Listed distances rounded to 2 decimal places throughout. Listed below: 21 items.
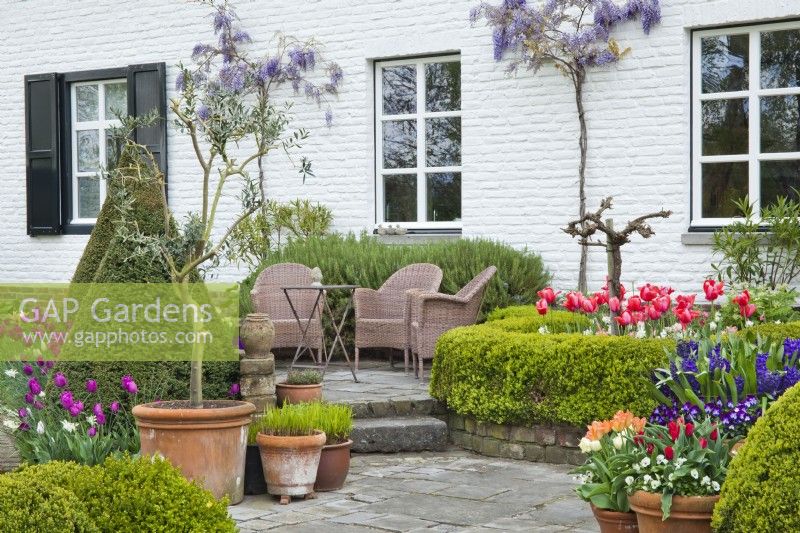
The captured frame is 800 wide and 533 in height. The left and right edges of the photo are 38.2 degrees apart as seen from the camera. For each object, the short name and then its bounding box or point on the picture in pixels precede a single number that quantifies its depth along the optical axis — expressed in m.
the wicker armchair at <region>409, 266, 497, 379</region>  8.16
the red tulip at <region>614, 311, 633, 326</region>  6.54
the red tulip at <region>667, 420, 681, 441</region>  4.32
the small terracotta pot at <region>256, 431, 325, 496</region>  5.75
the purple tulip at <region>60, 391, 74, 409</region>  5.74
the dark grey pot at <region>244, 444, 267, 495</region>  5.94
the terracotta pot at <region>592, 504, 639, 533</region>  4.37
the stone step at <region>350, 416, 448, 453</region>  6.98
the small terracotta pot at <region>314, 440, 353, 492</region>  6.01
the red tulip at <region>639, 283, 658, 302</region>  6.60
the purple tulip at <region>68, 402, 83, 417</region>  5.73
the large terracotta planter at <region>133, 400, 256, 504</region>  5.46
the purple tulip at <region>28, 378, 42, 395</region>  5.88
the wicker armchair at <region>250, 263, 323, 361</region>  9.04
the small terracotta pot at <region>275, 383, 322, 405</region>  6.62
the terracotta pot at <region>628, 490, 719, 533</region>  4.12
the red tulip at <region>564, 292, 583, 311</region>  6.75
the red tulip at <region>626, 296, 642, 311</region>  6.44
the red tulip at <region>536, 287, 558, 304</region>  7.01
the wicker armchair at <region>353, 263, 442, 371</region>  8.78
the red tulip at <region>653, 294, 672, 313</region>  6.46
